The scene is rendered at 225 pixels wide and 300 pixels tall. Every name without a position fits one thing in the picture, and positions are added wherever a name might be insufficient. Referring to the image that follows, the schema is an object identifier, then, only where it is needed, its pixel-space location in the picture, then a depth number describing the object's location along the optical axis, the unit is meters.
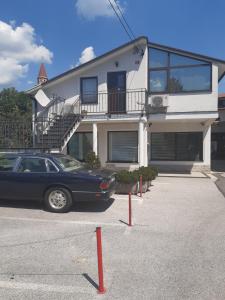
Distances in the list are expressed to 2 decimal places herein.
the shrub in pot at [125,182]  9.29
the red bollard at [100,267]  3.46
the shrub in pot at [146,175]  10.00
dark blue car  7.07
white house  13.54
